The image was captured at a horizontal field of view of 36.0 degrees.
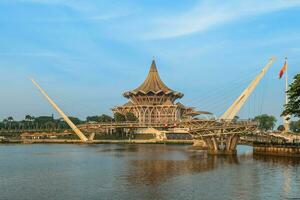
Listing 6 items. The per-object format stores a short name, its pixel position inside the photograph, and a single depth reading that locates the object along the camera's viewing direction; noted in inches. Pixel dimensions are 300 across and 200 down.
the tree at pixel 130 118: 7000.0
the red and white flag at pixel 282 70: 3478.1
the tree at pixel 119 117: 7011.8
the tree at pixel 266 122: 7283.5
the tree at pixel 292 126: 6728.3
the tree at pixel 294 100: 2613.2
